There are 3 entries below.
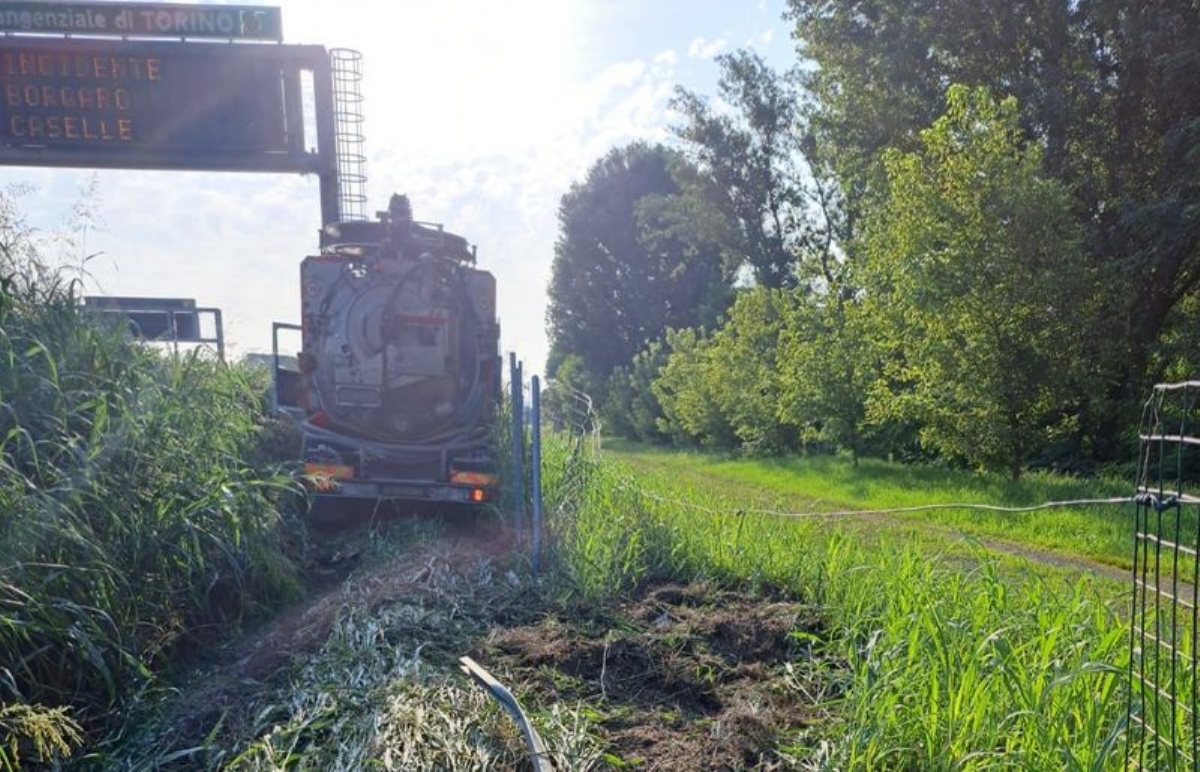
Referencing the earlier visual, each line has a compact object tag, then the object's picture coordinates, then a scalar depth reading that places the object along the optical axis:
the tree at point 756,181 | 25.69
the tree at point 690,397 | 20.78
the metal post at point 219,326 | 7.12
